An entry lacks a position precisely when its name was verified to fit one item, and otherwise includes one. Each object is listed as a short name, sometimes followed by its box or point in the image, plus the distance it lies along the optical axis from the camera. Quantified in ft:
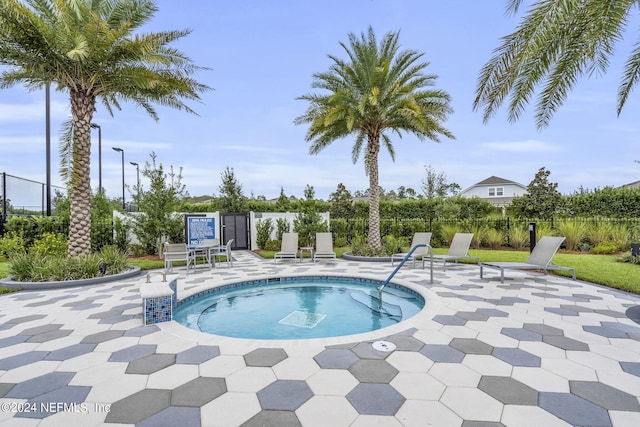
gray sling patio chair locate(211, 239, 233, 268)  32.14
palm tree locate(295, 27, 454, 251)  34.91
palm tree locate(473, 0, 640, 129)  17.67
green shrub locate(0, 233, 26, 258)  28.22
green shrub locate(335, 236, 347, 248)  51.65
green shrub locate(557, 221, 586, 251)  41.60
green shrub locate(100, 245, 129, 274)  26.87
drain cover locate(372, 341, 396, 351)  11.21
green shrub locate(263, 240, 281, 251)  50.19
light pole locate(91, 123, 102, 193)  58.65
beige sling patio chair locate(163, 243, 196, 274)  29.76
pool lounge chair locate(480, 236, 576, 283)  22.74
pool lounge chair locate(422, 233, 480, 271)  28.14
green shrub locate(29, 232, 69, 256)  27.55
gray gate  52.80
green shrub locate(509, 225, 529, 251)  44.60
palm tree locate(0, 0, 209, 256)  23.25
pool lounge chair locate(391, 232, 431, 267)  31.94
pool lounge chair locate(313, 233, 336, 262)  36.83
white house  133.28
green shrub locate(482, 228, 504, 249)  46.34
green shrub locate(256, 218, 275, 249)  51.88
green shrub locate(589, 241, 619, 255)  37.76
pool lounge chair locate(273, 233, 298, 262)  36.37
